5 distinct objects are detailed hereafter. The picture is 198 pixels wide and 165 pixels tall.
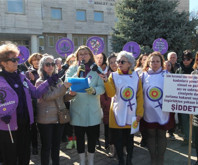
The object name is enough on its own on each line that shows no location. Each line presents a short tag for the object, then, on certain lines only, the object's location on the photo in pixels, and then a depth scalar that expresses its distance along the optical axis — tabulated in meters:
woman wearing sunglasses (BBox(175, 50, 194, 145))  4.46
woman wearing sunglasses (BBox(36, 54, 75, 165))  3.03
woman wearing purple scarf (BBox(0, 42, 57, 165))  2.60
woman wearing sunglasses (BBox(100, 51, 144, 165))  3.24
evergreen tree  10.63
